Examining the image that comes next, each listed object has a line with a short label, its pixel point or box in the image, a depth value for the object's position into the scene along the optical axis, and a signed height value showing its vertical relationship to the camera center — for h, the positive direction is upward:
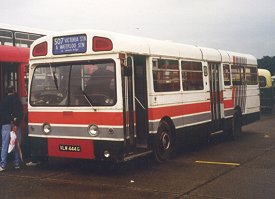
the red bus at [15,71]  11.58 +0.74
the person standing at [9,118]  10.05 -0.43
